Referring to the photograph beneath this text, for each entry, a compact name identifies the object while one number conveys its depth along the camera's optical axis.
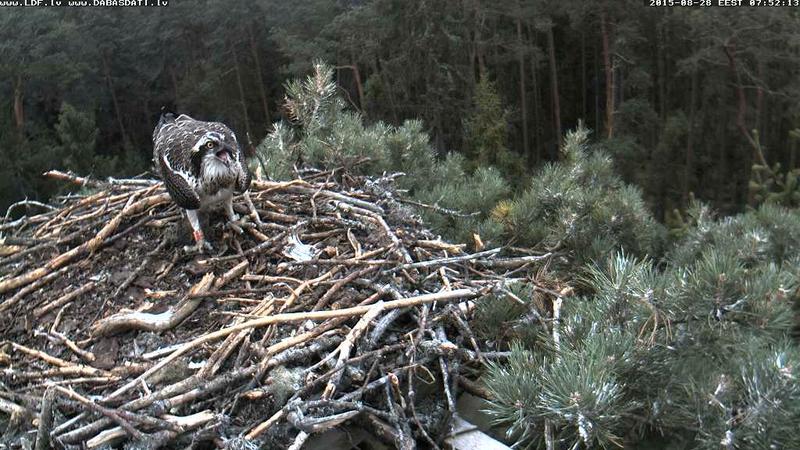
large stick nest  1.69
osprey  2.34
